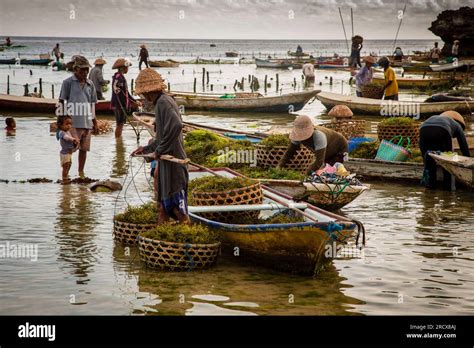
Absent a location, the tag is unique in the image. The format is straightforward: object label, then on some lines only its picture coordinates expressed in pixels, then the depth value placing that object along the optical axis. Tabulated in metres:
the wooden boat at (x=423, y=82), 35.19
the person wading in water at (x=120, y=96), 17.14
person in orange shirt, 20.02
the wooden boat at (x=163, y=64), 70.56
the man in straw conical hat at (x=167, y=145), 8.27
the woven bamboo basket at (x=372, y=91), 24.14
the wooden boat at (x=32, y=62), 62.91
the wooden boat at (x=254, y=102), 26.47
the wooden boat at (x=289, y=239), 7.88
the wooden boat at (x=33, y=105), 25.25
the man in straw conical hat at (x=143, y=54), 34.69
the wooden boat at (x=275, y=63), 67.24
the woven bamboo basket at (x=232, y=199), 9.06
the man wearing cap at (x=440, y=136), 12.75
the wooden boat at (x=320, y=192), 10.51
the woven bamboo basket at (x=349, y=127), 15.88
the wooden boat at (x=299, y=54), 74.74
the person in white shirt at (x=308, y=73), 39.38
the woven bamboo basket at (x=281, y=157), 12.07
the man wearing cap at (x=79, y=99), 12.52
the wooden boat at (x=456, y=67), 40.38
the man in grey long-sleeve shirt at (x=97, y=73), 19.53
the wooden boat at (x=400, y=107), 21.90
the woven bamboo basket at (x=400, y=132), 15.08
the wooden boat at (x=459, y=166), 12.36
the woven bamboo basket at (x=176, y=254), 8.25
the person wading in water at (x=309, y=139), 10.80
